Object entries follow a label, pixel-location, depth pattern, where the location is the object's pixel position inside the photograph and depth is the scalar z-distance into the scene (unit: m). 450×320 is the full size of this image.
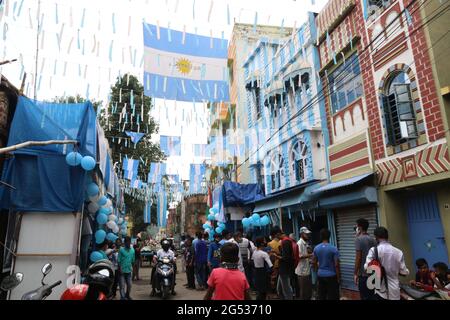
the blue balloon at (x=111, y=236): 11.65
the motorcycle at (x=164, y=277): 8.95
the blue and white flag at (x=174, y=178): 22.69
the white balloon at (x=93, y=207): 9.09
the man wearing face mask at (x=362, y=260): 5.61
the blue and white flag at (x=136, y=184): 18.58
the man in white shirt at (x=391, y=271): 4.58
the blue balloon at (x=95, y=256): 7.99
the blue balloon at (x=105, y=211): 9.79
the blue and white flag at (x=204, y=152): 16.65
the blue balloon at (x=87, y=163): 7.43
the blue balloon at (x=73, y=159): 7.42
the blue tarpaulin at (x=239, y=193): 16.47
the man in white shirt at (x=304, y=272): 7.20
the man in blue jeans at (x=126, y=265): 8.55
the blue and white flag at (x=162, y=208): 23.14
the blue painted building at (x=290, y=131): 12.07
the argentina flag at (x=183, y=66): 8.45
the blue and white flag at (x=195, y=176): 19.95
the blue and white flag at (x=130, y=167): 17.05
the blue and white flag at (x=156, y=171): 18.03
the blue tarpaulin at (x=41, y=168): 7.41
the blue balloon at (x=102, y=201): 9.45
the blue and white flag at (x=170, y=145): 15.18
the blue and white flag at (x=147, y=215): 21.16
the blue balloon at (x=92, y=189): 8.54
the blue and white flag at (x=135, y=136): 14.99
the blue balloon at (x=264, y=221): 13.43
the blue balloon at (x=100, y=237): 9.31
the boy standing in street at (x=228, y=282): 3.36
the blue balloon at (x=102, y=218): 9.62
